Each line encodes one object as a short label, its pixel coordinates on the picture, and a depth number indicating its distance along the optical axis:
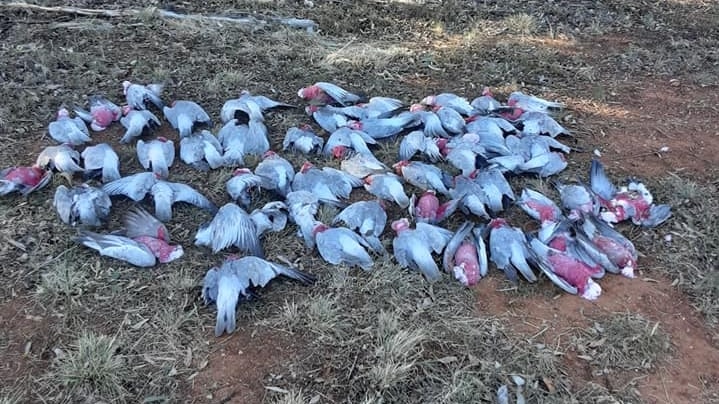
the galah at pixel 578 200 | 3.19
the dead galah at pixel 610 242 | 2.91
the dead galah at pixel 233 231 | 2.92
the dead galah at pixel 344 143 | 3.63
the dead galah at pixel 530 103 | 4.08
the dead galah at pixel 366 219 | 3.02
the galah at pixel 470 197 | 3.18
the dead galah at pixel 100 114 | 3.81
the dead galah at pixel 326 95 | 4.14
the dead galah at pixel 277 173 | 3.30
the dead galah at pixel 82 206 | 3.03
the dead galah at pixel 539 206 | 3.15
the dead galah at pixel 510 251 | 2.85
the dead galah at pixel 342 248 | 2.87
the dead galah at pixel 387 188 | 3.27
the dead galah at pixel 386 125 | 3.80
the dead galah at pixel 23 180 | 3.19
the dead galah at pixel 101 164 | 3.33
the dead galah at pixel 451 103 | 4.00
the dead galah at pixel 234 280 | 2.55
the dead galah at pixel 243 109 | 3.88
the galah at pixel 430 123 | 3.77
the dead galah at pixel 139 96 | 3.96
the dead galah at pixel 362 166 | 3.44
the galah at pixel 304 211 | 3.01
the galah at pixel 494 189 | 3.23
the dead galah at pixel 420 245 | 2.84
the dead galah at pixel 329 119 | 3.84
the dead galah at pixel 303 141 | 3.66
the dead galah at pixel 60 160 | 3.32
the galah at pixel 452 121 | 3.79
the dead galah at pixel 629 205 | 3.20
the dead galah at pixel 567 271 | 2.76
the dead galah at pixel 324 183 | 3.26
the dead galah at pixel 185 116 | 3.72
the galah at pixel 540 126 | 3.82
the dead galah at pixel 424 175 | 3.33
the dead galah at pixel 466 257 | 2.82
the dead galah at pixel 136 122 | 3.71
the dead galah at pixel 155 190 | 3.17
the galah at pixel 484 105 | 4.02
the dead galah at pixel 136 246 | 2.83
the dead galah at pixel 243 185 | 3.22
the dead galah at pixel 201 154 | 3.54
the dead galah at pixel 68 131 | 3.64
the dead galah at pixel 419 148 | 3.62
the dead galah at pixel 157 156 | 3.41
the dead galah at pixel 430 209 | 3.13
